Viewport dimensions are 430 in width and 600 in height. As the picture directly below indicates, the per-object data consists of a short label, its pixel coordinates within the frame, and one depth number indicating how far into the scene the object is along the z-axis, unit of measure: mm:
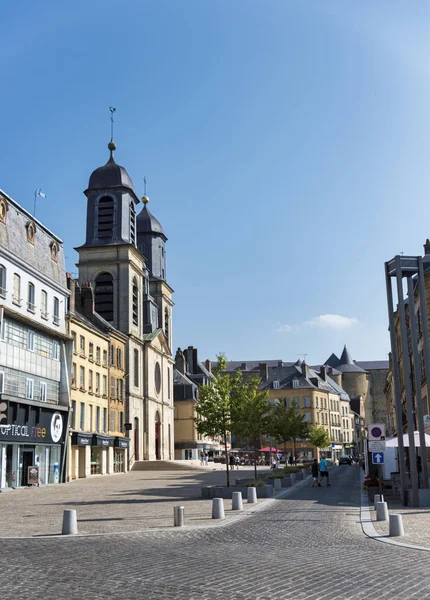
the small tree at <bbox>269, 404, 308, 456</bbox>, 55250
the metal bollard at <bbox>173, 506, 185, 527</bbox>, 17234
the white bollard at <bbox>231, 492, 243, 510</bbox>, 21469
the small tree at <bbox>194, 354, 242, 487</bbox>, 31812
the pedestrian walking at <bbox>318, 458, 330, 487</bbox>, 35519
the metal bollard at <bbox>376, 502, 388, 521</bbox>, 18016
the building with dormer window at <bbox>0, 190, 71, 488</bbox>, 35906
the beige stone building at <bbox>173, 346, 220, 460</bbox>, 86875
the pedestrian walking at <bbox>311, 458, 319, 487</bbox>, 35781
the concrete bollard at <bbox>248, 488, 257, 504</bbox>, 24141
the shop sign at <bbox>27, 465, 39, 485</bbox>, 38031
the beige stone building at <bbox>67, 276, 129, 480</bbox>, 49281
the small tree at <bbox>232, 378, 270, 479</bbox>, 32656
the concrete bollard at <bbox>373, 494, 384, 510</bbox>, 20000
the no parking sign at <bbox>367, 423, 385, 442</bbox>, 21047
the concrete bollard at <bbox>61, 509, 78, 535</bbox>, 16062
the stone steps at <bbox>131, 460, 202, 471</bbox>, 62406
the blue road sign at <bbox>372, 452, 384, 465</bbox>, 20234
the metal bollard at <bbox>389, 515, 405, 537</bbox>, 14703
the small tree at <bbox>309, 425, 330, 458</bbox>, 80562
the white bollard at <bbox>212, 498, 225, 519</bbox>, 18922
